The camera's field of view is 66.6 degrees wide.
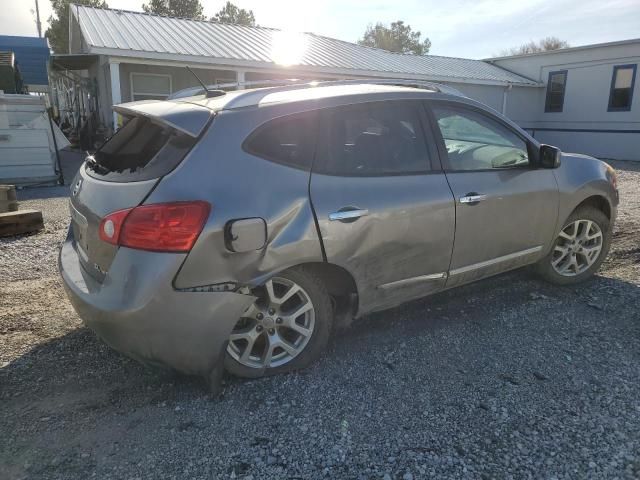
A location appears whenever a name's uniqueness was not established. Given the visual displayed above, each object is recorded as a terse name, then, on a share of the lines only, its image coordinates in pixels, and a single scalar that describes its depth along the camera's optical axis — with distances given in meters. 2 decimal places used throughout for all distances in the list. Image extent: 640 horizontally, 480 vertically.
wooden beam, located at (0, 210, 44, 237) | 5.88
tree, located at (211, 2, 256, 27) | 49.28
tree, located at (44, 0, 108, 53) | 30.52
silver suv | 2.42
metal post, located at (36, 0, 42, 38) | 33.94
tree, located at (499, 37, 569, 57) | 49.37
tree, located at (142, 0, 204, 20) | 38.94
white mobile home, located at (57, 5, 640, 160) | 12.60
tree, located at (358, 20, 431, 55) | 59.00
